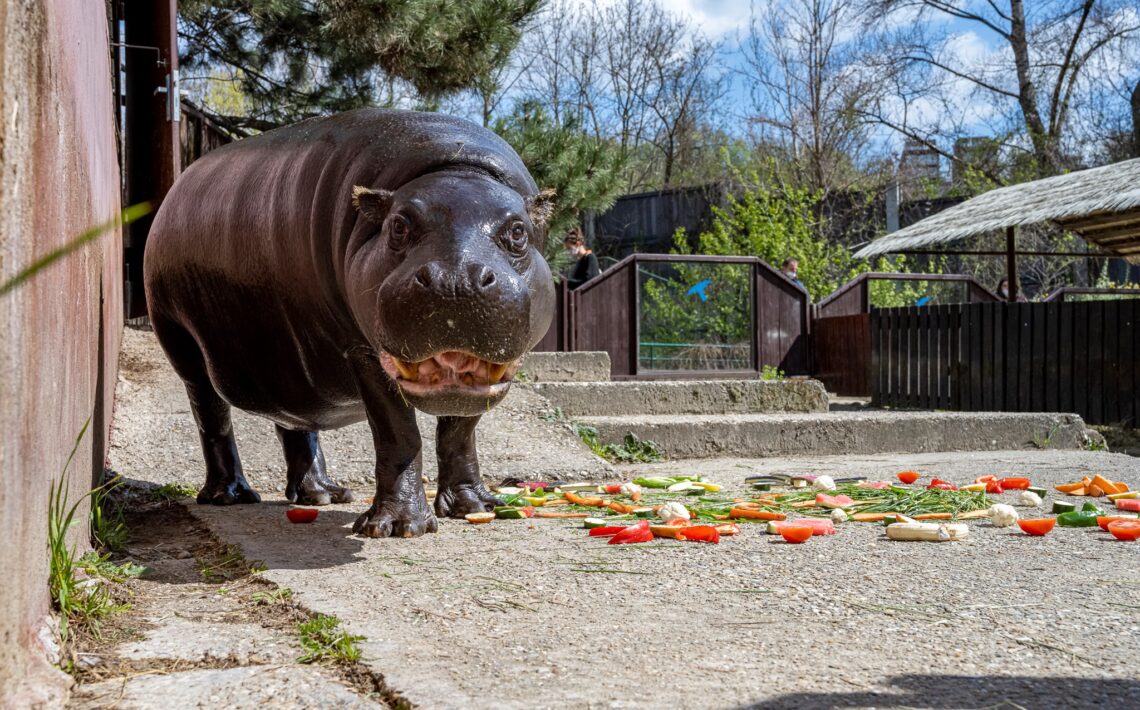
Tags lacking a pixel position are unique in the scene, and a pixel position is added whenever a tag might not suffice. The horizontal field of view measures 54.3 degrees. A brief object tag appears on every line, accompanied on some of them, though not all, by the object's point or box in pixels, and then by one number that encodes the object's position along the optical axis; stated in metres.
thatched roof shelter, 11.72
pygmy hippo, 3.05
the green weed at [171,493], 4.88
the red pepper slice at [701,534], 3.62
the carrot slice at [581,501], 4.57
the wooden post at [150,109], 6.71
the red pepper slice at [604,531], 3.80
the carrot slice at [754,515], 4.14
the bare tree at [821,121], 25.81
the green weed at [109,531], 3.52
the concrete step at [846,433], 6.82
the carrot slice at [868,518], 4.13
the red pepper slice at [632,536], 3.58
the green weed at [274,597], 2.67
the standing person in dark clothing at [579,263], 13.15
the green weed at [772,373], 13.66
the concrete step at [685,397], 7.44
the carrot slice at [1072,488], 5.05
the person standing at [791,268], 16.83
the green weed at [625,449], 6.63
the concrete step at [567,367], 9.02
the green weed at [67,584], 2.26
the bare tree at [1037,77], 25.70
